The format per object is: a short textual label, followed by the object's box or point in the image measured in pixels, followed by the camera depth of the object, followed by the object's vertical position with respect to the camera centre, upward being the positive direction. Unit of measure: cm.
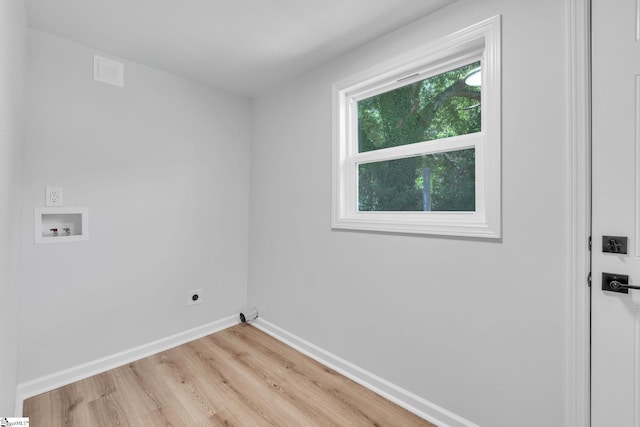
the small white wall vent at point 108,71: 196 +101
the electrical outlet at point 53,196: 178 +10
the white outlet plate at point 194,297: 249 -76
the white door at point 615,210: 104 +1
